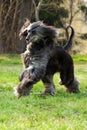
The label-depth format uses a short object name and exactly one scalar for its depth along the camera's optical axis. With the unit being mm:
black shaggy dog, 11640
